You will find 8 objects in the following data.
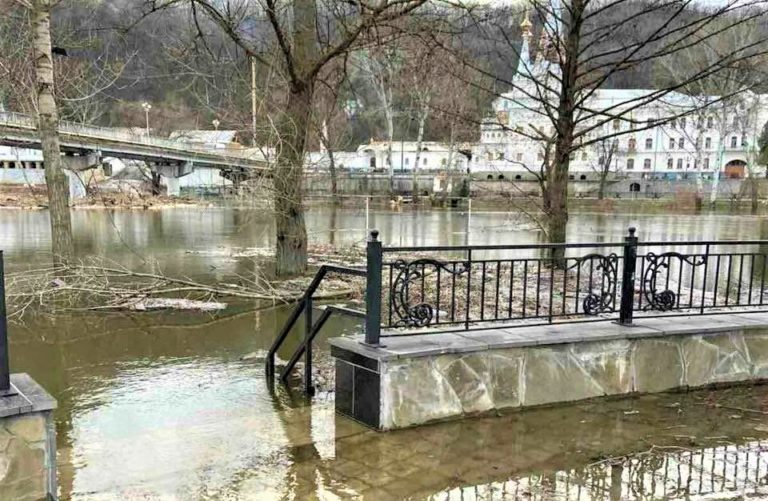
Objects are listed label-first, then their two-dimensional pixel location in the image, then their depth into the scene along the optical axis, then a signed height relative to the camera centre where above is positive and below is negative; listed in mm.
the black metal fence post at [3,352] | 3326 -949
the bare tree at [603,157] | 51750 +2192
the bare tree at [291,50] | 10461 +2195
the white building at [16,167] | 60406 +752
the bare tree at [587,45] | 9703 +2361
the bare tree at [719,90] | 11941 +5625
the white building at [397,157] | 79988 +3019
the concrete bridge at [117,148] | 27500 +1731
